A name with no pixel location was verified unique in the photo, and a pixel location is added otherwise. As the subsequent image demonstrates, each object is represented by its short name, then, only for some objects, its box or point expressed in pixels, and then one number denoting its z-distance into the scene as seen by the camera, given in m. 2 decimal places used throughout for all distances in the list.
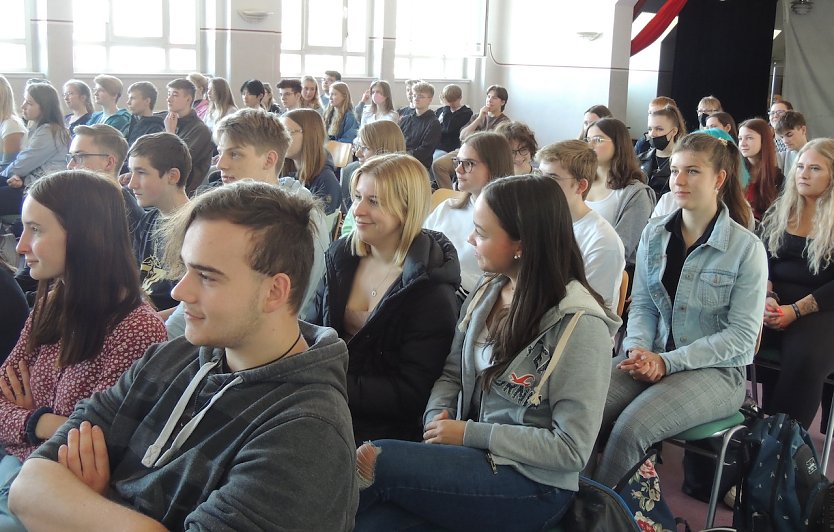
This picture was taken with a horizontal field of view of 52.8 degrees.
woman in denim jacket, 2.34
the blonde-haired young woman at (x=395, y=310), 2.13
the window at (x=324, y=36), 11.35
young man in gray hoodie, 1.20
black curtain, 11.66
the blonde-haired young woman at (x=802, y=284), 2.83
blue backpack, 2.11
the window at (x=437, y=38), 12.42
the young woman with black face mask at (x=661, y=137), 5.71
